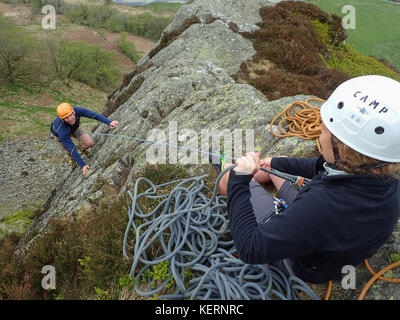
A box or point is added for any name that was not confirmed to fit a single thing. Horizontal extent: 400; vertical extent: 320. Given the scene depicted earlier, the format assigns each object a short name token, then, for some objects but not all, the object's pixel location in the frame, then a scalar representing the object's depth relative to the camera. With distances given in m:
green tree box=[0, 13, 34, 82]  25.91
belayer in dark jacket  1.71
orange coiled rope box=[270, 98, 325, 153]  4.27
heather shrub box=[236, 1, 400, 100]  8.62
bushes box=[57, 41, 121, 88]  32.22
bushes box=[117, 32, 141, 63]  51.94
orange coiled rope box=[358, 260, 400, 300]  2.41
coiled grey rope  2.50
